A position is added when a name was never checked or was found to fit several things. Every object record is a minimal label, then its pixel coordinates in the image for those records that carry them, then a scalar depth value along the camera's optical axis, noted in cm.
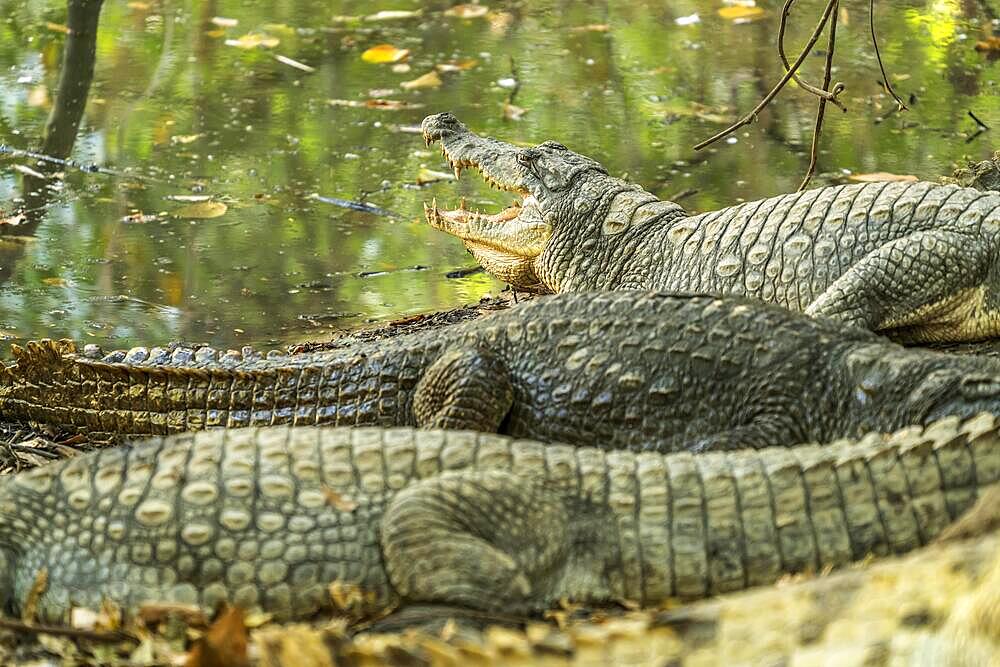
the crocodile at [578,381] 750
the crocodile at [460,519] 575
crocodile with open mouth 932
